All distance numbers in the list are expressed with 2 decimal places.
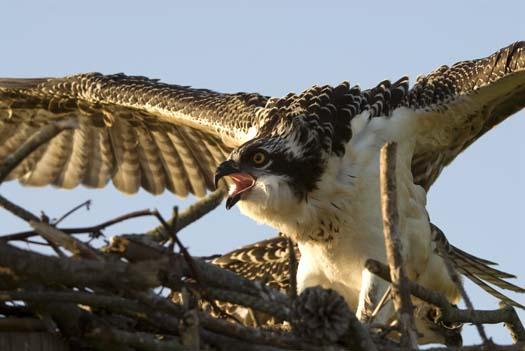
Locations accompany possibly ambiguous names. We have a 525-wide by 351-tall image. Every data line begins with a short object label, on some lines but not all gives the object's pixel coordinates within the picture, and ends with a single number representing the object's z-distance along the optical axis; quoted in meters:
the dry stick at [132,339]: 8.72
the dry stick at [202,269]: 8.87
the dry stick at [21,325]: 8.76
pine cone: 8.87
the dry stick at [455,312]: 9.58
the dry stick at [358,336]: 9.05
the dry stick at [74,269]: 8.37
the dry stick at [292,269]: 9.73
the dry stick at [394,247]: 9.03
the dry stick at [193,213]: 9.91
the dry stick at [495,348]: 10.46
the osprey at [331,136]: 14.66
